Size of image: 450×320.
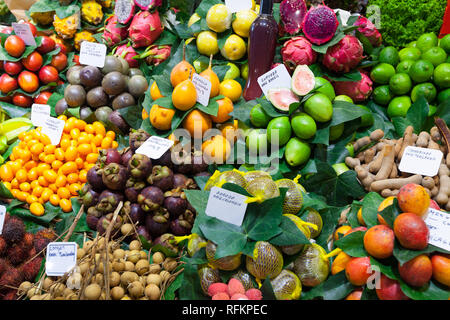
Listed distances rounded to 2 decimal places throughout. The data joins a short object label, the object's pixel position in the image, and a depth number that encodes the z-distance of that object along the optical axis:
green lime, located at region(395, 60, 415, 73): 2.18
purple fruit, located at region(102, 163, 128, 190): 1.73
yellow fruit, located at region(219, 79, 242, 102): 2.10
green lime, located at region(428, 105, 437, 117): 2.05
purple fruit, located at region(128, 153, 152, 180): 1.72
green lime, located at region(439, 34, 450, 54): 2.15
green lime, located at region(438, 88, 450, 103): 2.06
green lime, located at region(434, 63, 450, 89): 2.02
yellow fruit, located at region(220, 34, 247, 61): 2.26
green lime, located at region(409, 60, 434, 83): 2.07
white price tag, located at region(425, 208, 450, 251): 1.13
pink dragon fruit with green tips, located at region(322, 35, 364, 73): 2.05
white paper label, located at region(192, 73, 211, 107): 1.92
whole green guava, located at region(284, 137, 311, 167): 1.87
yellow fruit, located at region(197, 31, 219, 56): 2.31
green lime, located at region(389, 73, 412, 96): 2.13
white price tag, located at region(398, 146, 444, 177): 1.61
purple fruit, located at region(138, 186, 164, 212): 1.69
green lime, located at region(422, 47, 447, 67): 2.11
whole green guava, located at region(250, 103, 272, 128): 1.96
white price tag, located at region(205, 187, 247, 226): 1.30
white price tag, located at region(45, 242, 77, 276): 1.41
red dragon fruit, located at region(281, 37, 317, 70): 2.09
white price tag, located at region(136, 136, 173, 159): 1.77
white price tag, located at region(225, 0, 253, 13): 2.32
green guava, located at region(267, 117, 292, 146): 1.87
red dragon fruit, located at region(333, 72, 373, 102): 2.18
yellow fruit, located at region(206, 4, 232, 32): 2.23
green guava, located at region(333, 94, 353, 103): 2.05
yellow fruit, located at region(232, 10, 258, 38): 2.24
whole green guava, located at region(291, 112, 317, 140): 1.83
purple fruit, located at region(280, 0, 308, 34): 2.15
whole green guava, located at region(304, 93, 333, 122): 1.83
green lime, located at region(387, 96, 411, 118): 2.14
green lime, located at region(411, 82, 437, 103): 2.07
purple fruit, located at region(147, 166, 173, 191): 1.73
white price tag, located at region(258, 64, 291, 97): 2.02
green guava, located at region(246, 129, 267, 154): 1.93
